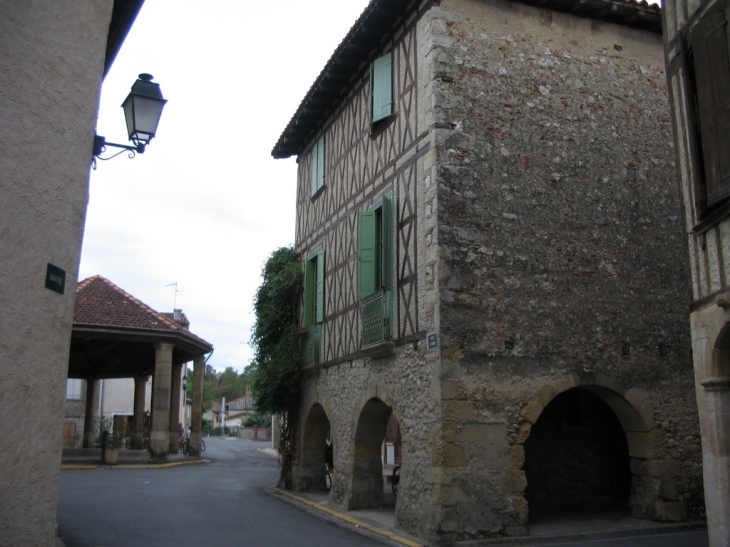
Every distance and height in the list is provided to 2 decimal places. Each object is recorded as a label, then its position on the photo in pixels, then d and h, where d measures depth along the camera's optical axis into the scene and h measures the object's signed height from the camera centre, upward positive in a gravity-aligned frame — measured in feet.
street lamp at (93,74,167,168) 21.80 +8.98
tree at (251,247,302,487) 47.83 +4.45
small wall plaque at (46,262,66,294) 16.15 +3.02
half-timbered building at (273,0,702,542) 29.86 +6.36
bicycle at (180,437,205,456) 79.05 -3.91
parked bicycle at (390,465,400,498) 42.39 -3.98
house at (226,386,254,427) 296.10 +1.17
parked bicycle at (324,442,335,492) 49.52 -3.23
